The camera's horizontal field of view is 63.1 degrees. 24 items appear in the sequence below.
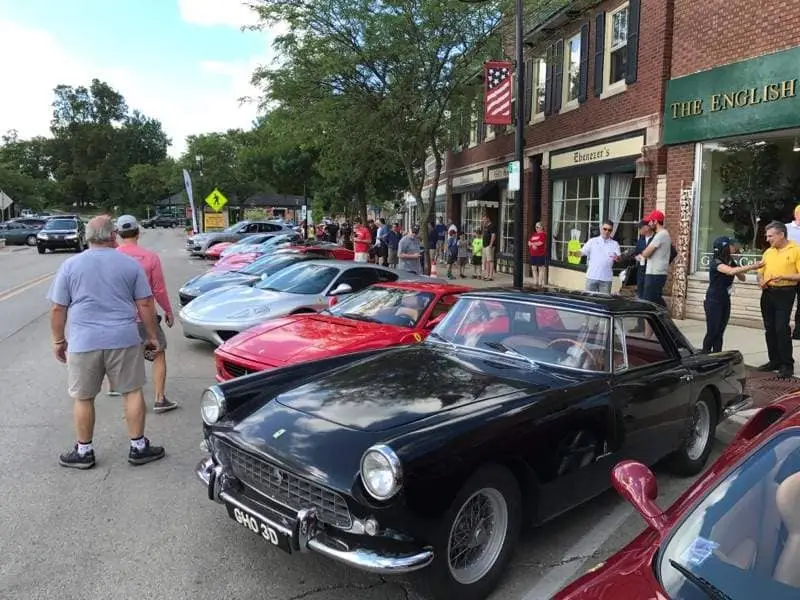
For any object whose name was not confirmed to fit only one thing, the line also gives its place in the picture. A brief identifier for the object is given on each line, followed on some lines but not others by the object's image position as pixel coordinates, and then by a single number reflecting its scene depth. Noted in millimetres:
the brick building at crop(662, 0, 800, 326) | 10258
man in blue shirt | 4422
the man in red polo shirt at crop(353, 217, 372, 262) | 18125
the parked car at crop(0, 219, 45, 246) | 37938
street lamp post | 10641
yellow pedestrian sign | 30750
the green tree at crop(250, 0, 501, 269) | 14070
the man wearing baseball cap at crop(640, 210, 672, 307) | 8930
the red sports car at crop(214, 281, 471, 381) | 5555
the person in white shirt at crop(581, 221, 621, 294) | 10438
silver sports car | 7723
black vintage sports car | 2832
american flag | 12148
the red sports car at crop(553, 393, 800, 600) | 1660
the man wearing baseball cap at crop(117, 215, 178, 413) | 5945
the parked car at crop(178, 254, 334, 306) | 10984
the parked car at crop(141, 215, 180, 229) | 85562
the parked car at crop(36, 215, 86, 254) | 29672
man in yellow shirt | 7266
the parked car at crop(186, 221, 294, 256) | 27516
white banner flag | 35350
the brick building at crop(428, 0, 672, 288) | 12881
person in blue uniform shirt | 7703
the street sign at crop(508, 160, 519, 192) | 10875
